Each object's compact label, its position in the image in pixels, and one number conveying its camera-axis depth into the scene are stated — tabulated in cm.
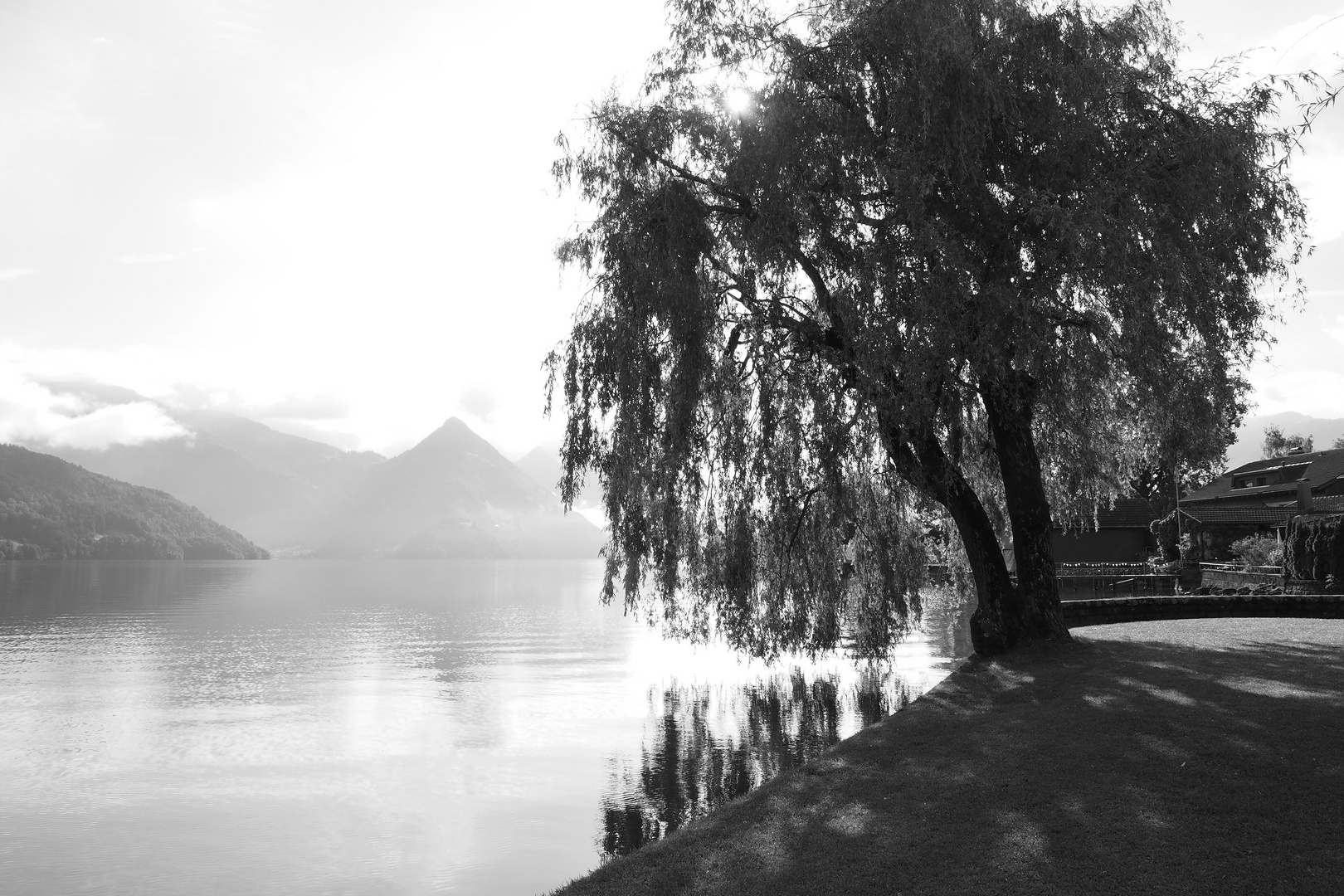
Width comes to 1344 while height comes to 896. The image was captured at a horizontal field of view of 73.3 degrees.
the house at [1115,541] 5678
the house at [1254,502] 4569
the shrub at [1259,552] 3565
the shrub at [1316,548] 2756
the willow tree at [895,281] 1445
